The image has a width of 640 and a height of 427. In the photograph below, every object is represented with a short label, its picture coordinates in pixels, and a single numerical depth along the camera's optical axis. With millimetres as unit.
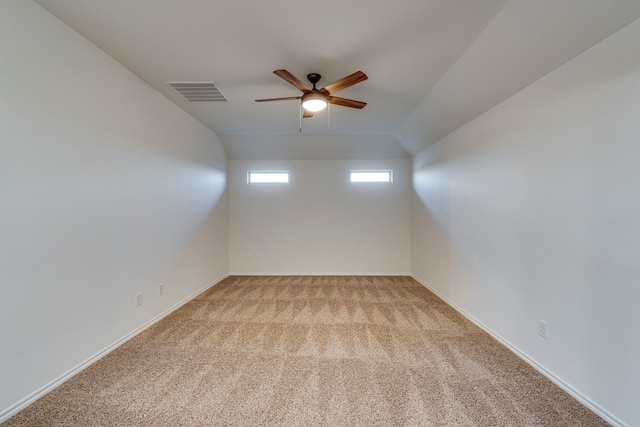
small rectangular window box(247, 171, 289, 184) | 4922
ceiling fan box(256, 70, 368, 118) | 2018
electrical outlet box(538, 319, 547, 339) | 1850
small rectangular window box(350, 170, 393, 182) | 4918
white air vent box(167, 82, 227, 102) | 2614
